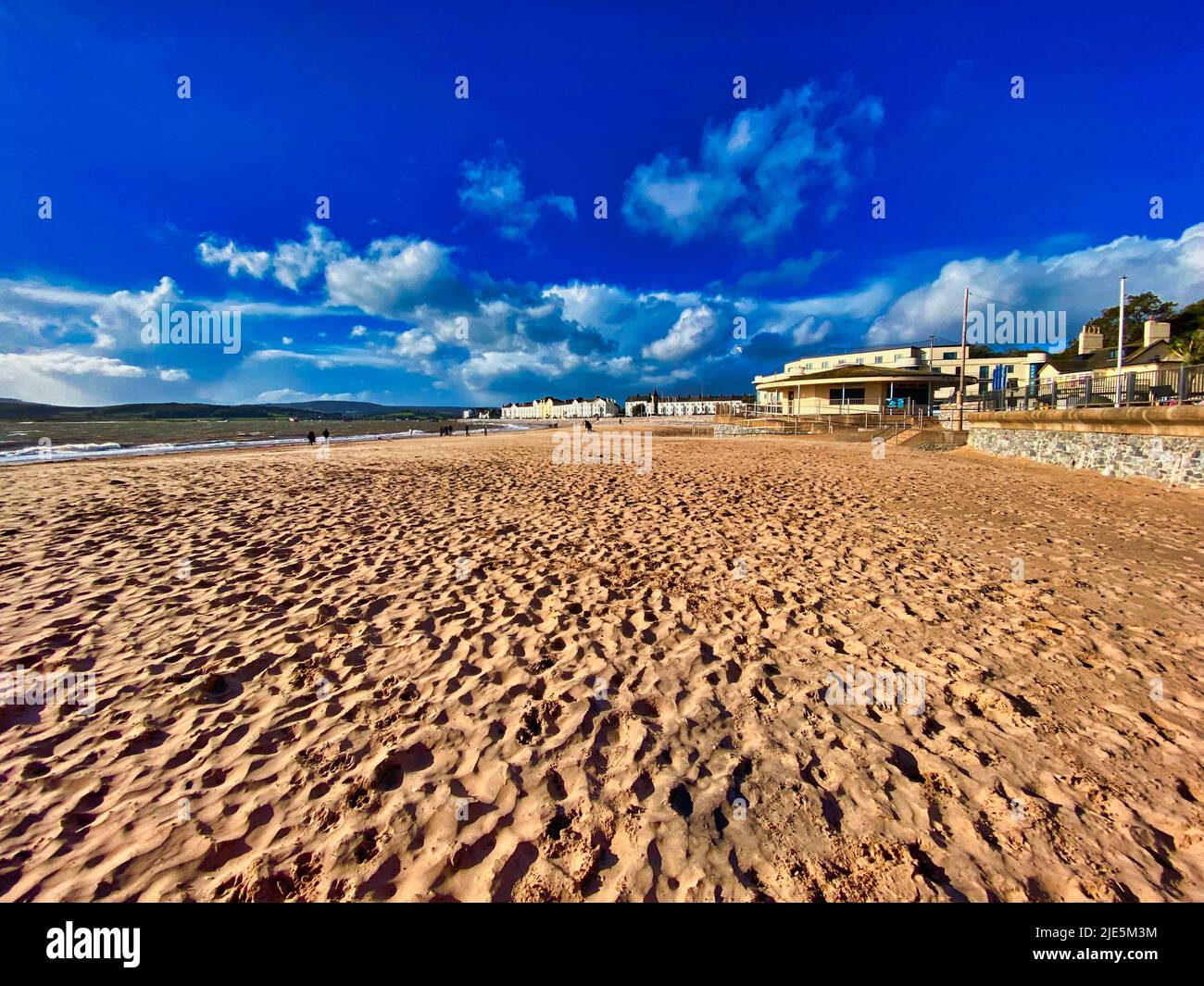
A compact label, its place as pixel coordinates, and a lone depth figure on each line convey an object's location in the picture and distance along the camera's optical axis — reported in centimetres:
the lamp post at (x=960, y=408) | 2269
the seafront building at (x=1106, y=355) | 3188
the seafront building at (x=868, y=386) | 3666
